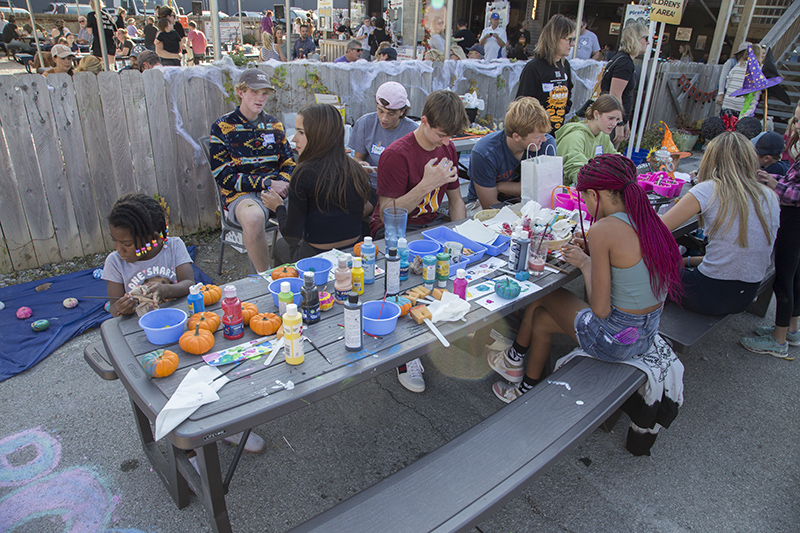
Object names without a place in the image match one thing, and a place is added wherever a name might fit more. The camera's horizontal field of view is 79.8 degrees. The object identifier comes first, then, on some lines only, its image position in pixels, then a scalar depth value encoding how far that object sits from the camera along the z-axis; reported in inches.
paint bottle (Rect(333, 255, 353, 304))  80.5
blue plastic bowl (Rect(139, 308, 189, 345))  71.7
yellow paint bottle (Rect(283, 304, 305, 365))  67.0
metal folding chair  158.8
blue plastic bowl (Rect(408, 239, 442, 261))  100.7
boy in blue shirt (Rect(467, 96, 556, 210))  134.0
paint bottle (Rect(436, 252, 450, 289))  92.5
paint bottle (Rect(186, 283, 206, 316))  78.1
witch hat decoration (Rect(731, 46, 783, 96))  241.1
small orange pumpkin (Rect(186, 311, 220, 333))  74.2
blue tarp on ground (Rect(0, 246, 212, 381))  122.1
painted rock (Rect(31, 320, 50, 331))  131.1
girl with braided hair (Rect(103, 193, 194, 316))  94.8
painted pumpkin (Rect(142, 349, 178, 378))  64.9
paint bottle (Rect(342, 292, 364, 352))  69.0
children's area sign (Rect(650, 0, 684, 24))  181.3
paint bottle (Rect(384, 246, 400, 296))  83.7
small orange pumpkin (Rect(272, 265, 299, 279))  92.0
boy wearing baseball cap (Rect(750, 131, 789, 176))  148.6
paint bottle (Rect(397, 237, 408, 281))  91.0
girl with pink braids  88.9
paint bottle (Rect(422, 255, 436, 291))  90.3
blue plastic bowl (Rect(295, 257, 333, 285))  90.7
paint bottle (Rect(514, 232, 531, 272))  98.1
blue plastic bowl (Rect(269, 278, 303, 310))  81.7
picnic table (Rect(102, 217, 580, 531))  60.5
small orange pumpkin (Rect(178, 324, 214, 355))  70.2
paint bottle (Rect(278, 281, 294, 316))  75.2
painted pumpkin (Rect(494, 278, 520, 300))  89.8
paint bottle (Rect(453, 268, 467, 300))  87.7
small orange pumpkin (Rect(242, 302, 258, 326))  78.3
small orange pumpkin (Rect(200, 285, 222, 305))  82.5
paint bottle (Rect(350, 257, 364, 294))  85.4
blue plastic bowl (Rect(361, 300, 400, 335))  76.3
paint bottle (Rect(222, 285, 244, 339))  73.4
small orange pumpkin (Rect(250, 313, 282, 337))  75.8
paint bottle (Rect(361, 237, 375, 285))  90.6
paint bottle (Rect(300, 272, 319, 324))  75.7
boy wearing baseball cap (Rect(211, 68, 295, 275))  145.9
